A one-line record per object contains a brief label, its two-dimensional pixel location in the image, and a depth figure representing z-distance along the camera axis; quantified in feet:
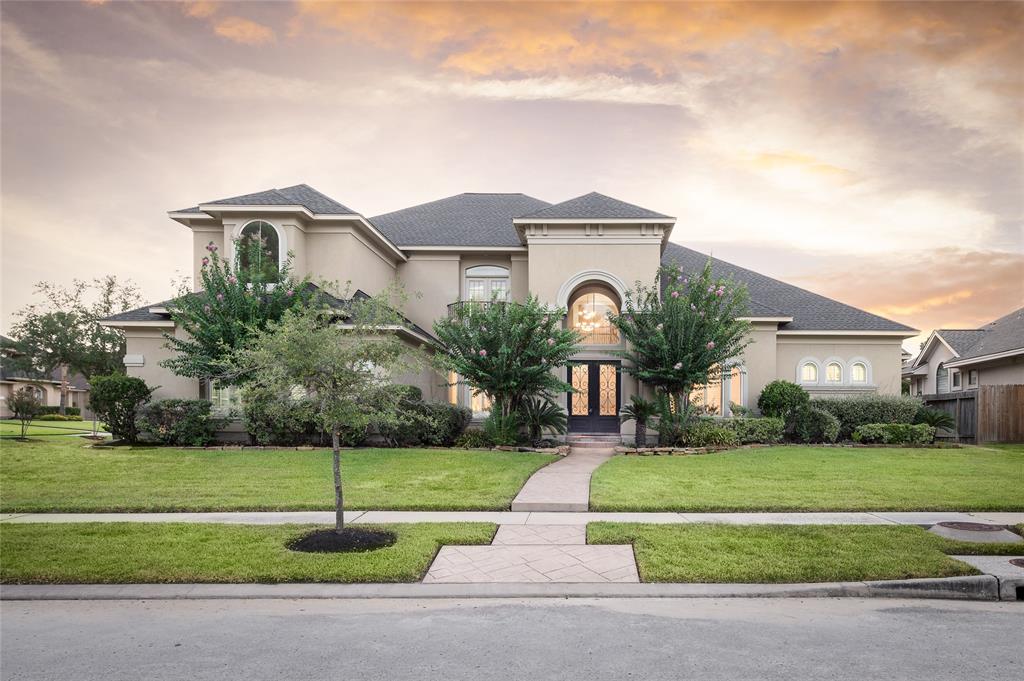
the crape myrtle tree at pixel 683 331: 55.21
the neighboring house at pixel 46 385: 159.02
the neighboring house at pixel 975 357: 77.10
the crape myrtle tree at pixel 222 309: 50.19
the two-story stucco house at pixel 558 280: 61.98
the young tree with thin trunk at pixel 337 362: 23.13
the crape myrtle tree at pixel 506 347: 52.37
